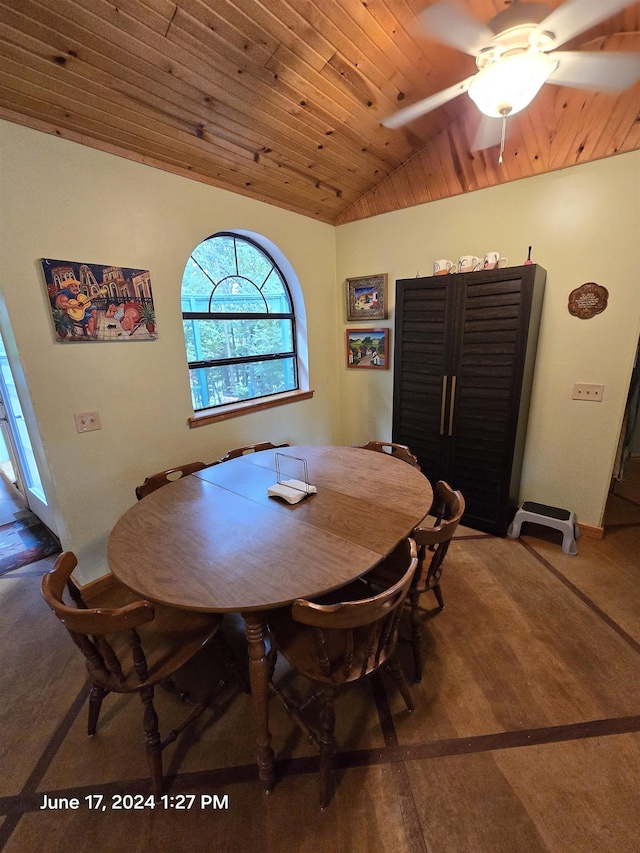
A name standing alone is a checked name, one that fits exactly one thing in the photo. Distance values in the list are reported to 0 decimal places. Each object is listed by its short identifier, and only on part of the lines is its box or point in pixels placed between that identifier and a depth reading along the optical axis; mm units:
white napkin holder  1614
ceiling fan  1214
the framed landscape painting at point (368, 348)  3299
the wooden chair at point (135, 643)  994
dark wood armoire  2266
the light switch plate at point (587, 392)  2371
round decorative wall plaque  2254
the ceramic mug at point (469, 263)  2406
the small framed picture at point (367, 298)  3170
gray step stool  2383
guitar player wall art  1807
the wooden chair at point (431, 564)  1421
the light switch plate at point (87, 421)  1972
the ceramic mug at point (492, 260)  2362
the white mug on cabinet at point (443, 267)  2555
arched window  2615
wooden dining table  1098
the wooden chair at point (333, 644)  1010
